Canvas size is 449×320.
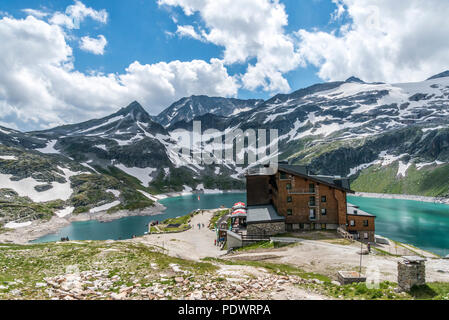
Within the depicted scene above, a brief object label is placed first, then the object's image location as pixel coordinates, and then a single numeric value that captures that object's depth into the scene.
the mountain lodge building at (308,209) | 43.92
